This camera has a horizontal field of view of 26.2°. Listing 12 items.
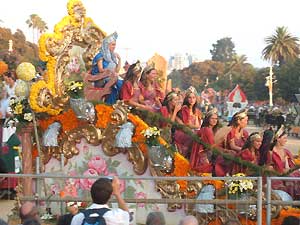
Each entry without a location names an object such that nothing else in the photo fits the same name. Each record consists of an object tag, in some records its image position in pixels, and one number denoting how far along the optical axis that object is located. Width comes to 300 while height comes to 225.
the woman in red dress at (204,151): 8.38
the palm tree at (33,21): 92.19
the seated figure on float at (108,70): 9.49
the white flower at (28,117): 9.36
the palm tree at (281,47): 72.12
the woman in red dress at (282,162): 7.92
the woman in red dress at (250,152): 8.12
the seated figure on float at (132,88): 9.18
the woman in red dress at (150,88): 9.59
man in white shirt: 4.73
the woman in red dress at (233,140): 8.27
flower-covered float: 8.47
